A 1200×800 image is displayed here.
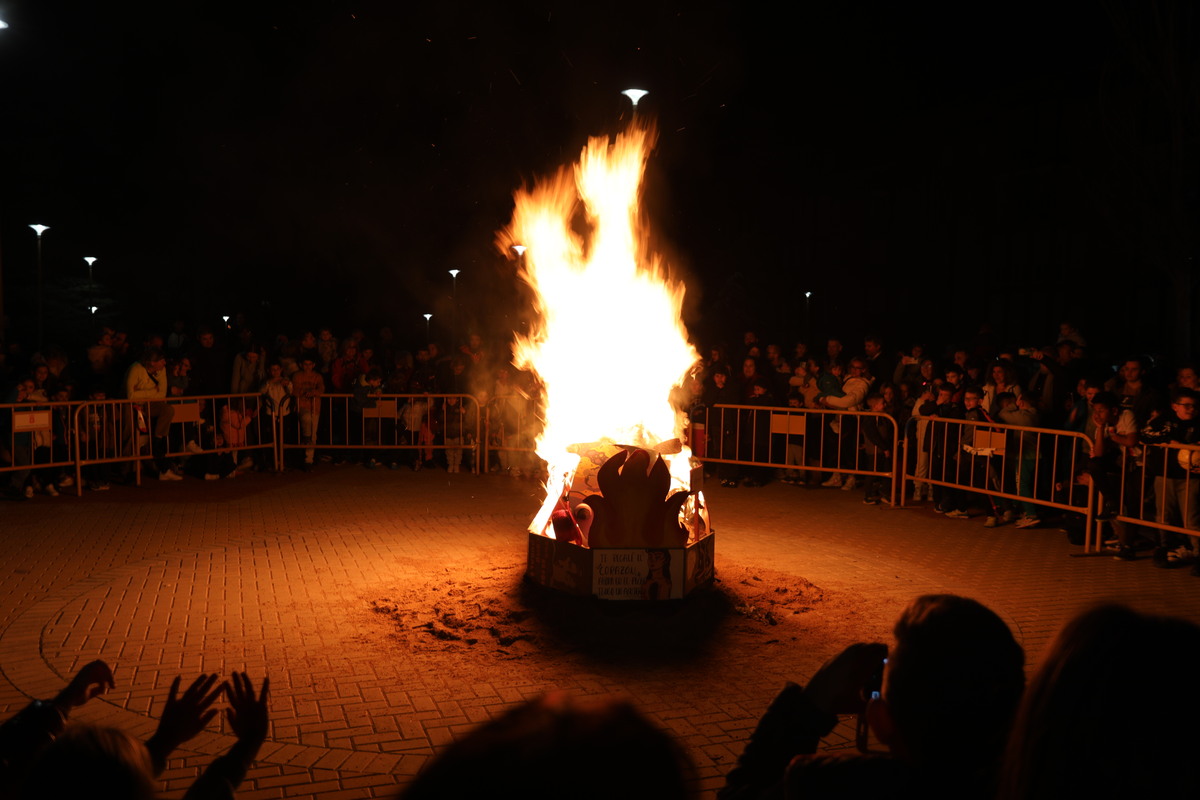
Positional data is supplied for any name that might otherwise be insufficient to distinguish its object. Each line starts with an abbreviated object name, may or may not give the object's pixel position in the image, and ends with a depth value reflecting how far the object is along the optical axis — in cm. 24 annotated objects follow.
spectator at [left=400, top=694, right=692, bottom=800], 113
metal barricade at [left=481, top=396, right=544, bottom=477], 1516
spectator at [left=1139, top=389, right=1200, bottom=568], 941
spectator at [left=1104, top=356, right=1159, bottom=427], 1007
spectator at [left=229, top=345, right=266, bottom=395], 1513
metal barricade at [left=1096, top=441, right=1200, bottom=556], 939
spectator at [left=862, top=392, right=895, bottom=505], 1299
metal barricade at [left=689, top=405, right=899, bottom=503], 1337
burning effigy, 774
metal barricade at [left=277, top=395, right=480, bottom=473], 1527
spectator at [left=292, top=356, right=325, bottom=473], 1520
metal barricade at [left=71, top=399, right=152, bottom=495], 1284
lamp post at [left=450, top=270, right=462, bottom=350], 3784
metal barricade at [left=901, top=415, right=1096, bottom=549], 1072
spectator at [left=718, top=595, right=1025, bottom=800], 195
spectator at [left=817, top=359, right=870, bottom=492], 1376
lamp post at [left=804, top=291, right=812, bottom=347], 3219
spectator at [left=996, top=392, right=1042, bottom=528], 1126
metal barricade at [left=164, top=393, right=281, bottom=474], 1395
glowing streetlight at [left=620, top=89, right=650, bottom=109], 1175
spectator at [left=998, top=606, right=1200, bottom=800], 146
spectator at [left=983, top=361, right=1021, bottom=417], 1191
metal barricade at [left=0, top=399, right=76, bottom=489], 1200
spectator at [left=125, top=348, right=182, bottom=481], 1350
